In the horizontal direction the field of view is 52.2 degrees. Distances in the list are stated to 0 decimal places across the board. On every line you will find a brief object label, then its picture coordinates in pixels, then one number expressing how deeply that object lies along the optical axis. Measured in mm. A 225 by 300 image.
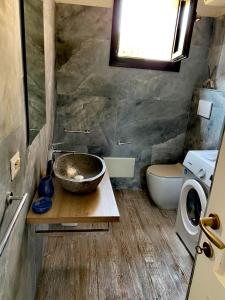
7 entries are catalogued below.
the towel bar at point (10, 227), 764
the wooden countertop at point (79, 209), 1342
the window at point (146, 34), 2367
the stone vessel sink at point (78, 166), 1786
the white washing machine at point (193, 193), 1954
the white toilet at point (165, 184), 2683
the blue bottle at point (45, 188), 1507
